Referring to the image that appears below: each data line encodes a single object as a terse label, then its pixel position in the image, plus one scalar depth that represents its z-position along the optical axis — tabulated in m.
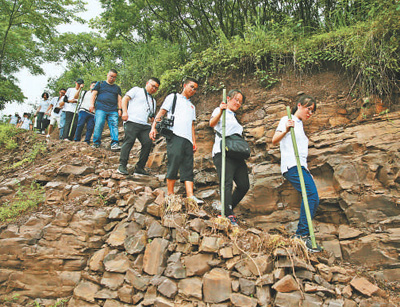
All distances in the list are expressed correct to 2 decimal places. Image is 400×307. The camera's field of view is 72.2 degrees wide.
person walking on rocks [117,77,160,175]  5.28
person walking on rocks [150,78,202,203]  4.30
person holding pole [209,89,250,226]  3.88
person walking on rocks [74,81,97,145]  7.24
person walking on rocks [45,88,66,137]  8.88
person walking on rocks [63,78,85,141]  7.88
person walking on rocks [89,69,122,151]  6.59
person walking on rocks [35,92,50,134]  10.40
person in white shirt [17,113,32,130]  13.14
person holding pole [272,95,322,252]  3.48
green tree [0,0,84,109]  11.10
